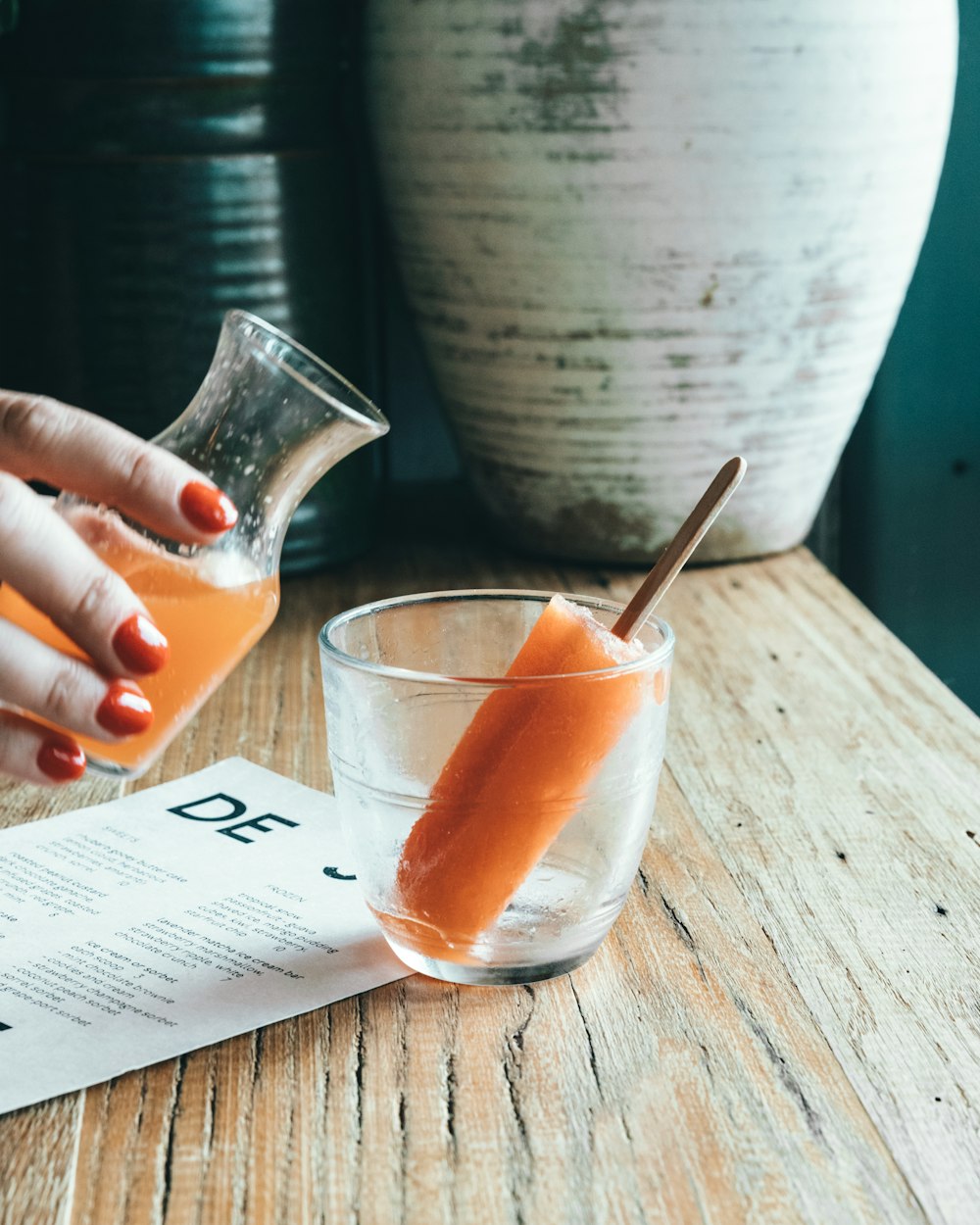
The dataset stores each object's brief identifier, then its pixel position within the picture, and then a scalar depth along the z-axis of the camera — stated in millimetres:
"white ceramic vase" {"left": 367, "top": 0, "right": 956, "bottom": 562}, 1035
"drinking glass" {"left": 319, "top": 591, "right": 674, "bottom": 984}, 542
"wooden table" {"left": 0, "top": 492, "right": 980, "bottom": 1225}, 465
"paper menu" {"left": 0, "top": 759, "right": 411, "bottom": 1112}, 542
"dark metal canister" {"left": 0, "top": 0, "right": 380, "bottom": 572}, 1107
